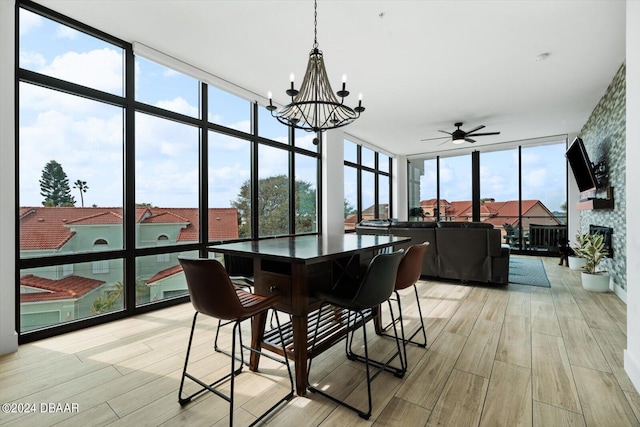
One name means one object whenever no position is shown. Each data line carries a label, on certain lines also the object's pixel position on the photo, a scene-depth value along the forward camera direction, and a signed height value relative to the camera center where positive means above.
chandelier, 2.22 +0.93
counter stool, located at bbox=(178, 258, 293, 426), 1.46 -0.39
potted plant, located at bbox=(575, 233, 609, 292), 3.91 -0.75
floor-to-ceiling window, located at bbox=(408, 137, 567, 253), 7.39 +0.58
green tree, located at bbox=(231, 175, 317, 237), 4.43 +0.14
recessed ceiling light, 3.42 +1.78
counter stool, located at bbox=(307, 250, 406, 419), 1.67 -0.46
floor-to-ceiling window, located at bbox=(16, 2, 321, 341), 2.62 +0.45
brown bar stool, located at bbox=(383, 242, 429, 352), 2.18 -0.40
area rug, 4.59 -1.05
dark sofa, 4.22 -0.53
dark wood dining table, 1.78 -0.40
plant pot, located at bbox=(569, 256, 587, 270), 5.38 -0.92
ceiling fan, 6.01 +1.56
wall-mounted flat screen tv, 4.38 +0.70
